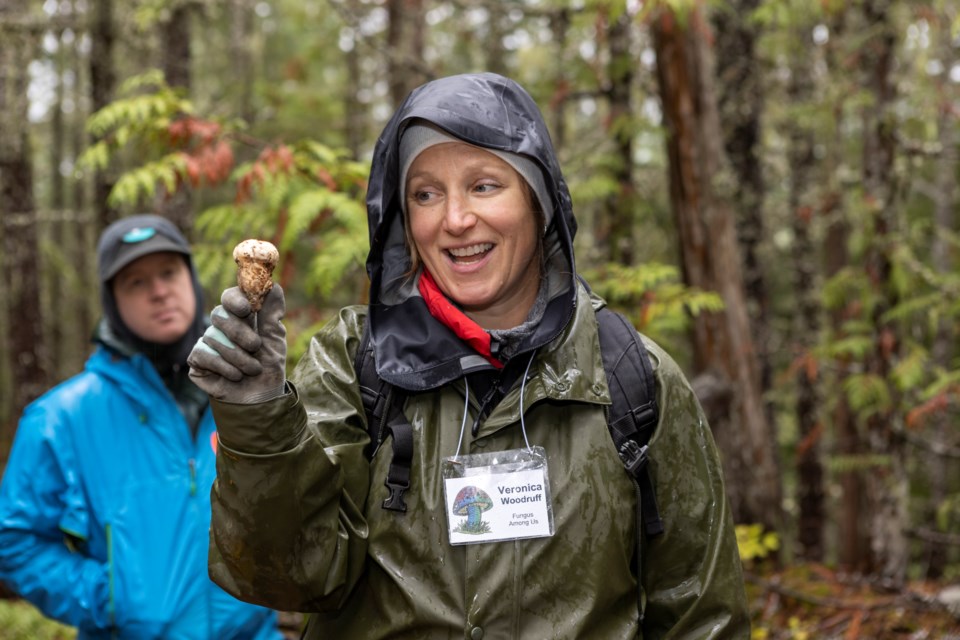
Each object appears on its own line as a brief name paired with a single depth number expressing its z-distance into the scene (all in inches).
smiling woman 80.7
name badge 85.7
